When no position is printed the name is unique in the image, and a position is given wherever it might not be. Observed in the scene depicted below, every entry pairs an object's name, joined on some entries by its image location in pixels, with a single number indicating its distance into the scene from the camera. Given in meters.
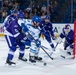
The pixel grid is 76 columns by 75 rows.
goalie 12.21
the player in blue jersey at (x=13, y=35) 10.06
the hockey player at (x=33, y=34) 10.27
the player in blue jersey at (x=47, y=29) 12.87
